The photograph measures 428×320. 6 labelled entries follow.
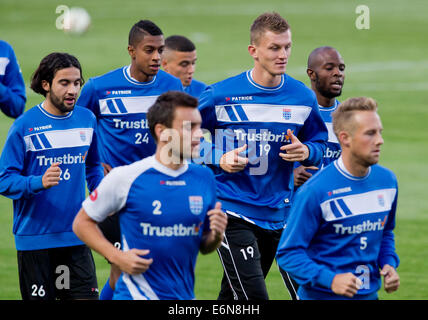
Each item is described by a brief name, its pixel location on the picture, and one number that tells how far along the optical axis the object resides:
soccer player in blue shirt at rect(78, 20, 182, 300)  17.84
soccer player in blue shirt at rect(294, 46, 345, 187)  18.20
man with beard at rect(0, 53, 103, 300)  15.95
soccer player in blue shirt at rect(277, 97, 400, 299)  12.91
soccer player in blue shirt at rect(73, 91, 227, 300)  12.41
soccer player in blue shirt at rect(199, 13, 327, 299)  16.45
